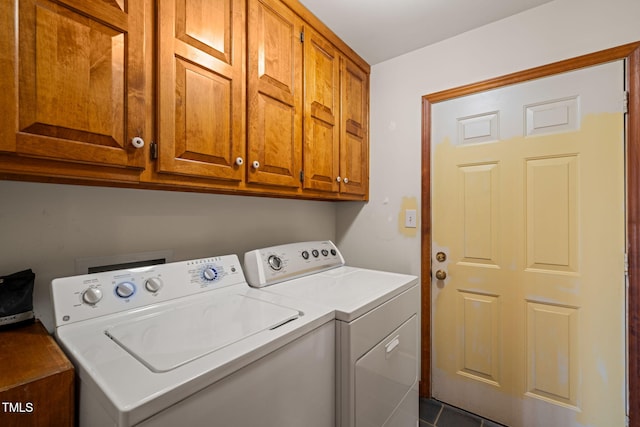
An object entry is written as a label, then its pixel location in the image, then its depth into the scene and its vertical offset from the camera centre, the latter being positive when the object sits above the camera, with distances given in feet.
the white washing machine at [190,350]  1.95 -1.14
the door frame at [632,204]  4.36 +0.15
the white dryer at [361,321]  3.42 -1.49
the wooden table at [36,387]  1.96 -1.24
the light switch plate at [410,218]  6.49 -0.10
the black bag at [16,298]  2.85 -0.87
